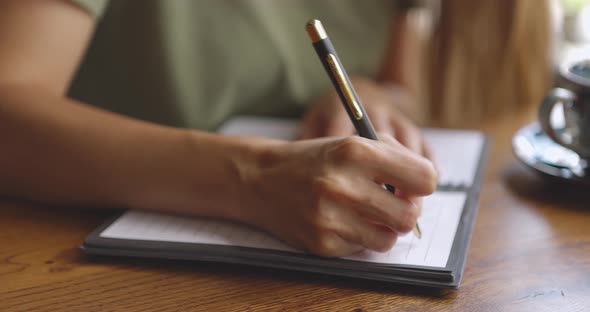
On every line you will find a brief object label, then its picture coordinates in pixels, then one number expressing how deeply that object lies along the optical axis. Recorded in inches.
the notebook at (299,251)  26.1
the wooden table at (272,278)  25.8
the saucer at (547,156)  30.5
